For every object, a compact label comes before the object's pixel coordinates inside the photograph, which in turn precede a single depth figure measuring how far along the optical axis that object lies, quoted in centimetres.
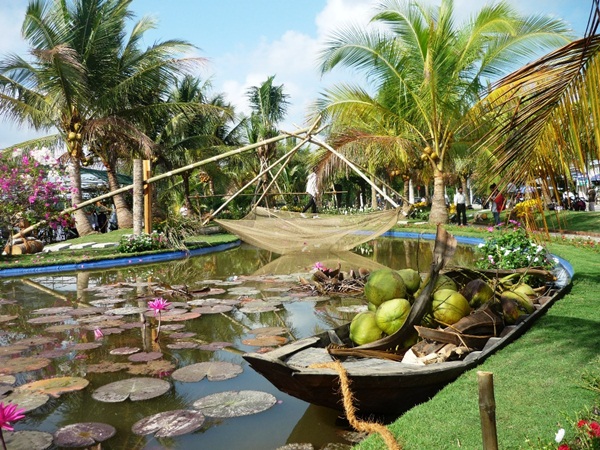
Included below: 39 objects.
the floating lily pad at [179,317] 531
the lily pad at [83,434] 267
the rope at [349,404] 233
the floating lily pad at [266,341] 439
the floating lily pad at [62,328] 497
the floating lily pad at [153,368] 372
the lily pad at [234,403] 298
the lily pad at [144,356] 398
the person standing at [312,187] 1461
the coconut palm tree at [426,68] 1271
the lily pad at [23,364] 378
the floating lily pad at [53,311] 575
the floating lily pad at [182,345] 432
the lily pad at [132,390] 322
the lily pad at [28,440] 262
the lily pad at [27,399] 311
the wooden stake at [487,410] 162
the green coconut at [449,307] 344
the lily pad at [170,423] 276
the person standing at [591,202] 2090
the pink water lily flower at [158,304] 432
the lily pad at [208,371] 354
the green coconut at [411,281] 391
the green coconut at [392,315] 338
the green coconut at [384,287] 366
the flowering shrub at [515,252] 608
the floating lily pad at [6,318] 550
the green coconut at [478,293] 378
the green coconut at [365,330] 340
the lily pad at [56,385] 335
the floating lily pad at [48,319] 533
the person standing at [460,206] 1627
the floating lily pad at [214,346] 428
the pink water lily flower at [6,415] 139
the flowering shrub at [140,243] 1073
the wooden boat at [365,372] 265
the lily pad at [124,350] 417
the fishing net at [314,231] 828
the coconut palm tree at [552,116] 304
